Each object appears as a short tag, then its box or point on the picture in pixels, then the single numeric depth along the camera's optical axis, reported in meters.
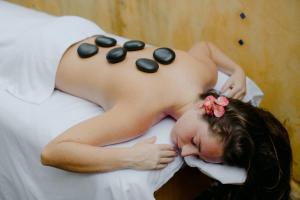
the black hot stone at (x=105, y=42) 1.44
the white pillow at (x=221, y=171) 1.14
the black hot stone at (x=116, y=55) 1.33
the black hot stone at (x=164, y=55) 1.34
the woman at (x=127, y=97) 1.09
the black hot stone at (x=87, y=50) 1.40
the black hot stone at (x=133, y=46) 1.42
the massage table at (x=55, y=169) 1.09
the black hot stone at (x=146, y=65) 1.29
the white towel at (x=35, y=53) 1.44
